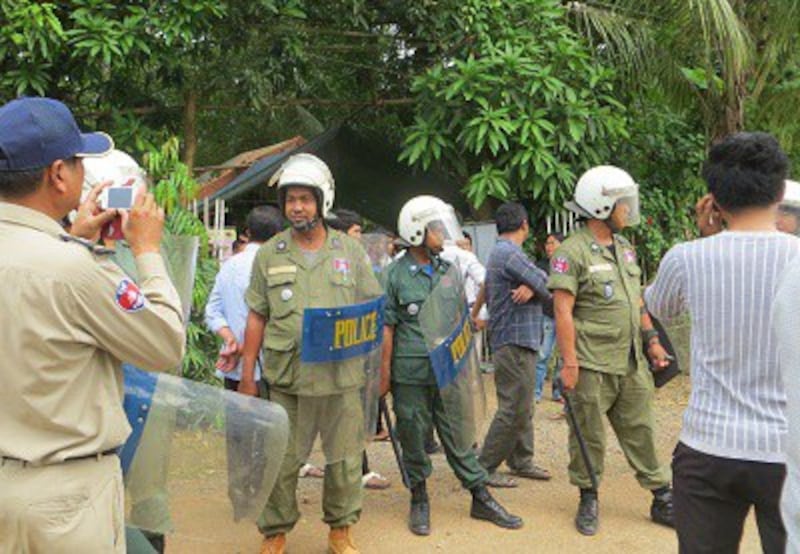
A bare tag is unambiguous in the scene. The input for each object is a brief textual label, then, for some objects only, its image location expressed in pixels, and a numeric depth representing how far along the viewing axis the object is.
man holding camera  2.09
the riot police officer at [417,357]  4.95
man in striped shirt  2.67
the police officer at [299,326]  4.34
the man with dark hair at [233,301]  5.11
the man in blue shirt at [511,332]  5.61
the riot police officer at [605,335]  4.89
